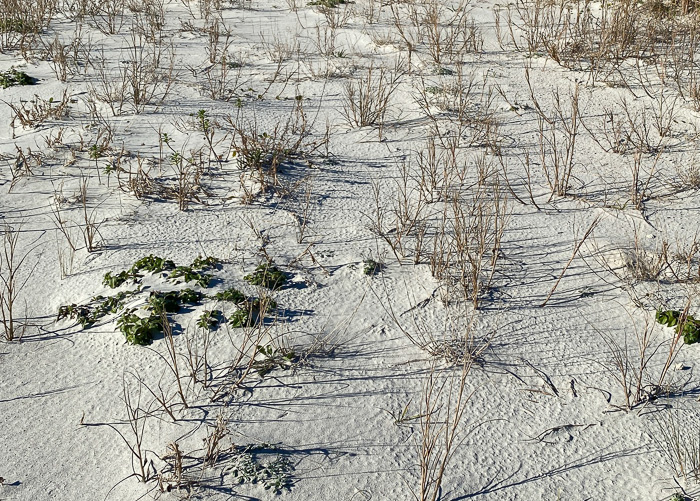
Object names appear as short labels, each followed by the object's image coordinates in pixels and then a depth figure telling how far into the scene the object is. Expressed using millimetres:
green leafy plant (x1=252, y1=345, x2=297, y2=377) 3242
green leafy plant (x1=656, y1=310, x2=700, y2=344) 3426
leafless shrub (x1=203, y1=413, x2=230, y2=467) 2764
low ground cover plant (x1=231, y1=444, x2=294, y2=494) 2740
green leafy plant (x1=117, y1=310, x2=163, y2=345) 3393
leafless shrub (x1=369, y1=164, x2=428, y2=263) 4055
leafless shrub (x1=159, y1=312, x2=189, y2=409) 3020
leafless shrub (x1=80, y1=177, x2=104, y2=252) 4027
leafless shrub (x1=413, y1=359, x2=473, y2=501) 2596
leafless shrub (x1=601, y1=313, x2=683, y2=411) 3127
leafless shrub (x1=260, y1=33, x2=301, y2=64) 6534
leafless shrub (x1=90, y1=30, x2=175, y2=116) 5609
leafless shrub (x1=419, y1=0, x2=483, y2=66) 6531
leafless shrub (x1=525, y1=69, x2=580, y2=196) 4660
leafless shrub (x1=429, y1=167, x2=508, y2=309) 3678
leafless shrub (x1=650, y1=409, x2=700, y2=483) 2803
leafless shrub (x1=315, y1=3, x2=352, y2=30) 7239
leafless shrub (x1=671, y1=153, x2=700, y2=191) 4707
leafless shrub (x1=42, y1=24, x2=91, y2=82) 6094
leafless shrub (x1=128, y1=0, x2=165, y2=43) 6965
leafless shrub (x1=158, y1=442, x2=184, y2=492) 2693
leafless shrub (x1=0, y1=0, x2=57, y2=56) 6738
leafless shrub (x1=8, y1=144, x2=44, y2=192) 4738
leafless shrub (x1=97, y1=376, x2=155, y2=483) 2760
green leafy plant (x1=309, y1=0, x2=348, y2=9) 7793
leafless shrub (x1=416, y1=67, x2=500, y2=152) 5219
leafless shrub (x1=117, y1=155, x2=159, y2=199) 4547
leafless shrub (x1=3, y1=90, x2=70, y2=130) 5340
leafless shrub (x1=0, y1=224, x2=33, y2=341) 3457
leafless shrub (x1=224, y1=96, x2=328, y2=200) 4648
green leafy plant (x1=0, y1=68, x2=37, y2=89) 5973
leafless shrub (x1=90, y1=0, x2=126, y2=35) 7117
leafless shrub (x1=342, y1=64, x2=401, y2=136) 5367
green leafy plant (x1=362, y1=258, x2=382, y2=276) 3904
